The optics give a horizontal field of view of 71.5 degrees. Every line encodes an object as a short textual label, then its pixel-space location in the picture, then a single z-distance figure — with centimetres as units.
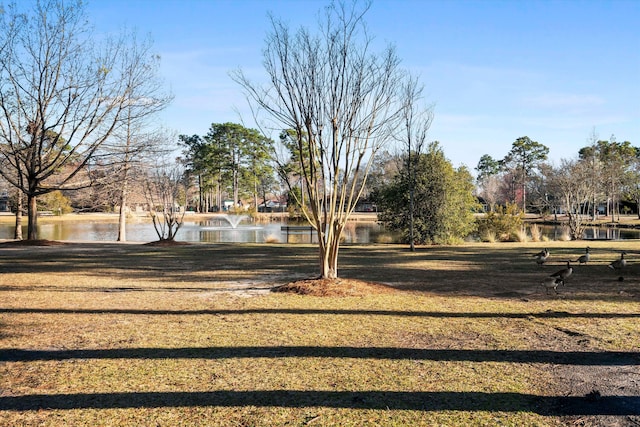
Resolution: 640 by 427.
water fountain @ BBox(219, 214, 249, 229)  3785
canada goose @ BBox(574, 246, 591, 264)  1095
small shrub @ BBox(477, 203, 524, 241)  2420
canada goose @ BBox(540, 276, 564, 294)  731
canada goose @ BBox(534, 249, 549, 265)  1082
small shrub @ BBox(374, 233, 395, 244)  2337
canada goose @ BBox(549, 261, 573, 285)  763
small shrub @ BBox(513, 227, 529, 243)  2280
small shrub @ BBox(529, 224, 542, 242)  2316
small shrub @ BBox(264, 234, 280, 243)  2203
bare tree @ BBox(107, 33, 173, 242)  1634
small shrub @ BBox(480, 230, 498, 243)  2288
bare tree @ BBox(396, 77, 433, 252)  1421
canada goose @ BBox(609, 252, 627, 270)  951
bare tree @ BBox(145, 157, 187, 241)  2130
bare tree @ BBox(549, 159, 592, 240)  2431
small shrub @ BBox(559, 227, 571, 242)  2301
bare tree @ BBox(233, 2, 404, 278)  809
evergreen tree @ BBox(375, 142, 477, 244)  2008
